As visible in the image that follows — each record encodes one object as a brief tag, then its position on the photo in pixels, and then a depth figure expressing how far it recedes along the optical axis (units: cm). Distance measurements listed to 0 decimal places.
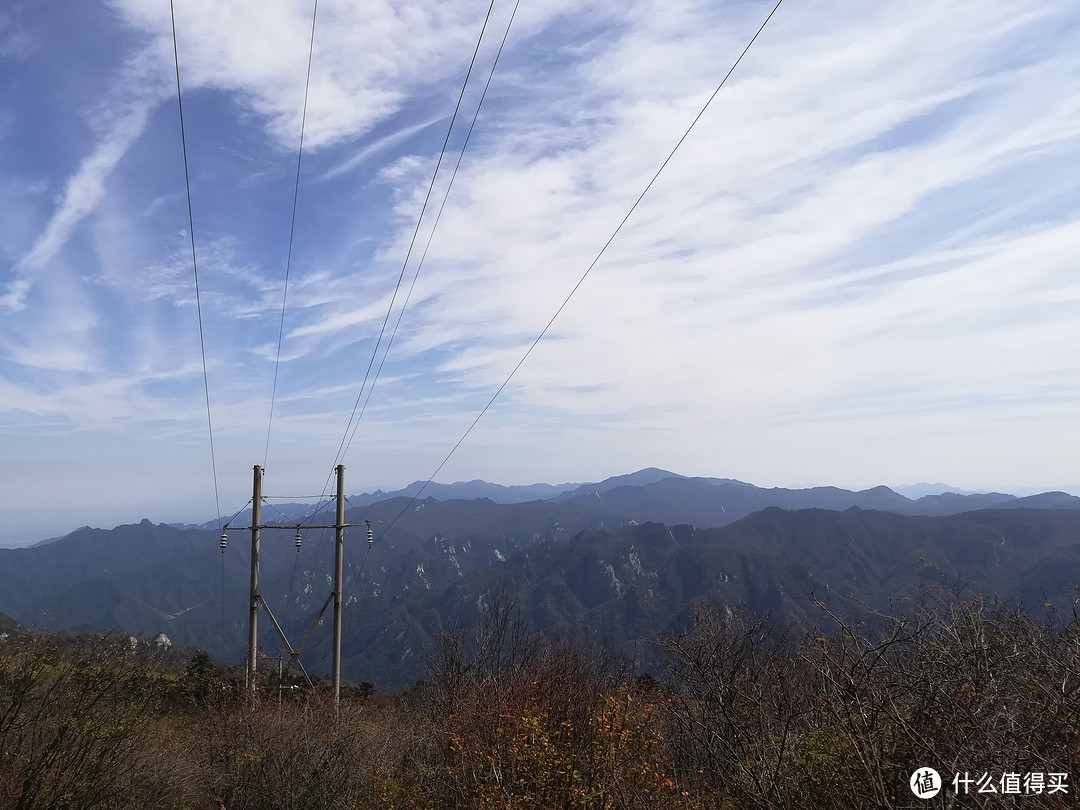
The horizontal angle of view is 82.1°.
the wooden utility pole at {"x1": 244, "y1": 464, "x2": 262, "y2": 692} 2100
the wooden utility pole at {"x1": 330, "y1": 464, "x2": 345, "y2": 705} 2209
